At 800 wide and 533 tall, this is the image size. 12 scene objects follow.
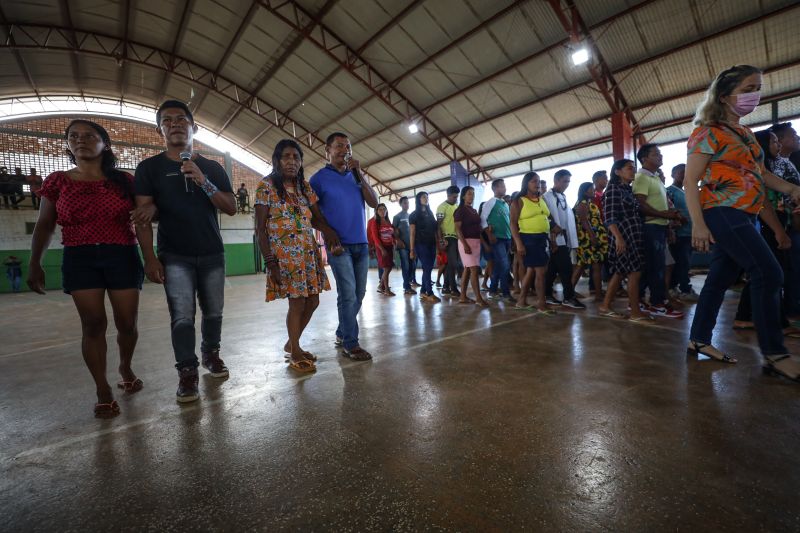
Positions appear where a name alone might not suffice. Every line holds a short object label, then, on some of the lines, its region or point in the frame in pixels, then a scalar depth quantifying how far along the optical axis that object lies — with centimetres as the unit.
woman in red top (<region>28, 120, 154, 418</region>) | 177
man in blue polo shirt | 254
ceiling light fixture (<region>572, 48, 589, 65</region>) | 826
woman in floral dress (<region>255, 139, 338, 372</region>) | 224
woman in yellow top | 392
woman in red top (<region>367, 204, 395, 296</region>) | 617
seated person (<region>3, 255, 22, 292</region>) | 1020
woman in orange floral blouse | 190
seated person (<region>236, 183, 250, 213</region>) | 1483
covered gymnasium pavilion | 101
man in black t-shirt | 191
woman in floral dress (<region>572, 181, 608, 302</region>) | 445
